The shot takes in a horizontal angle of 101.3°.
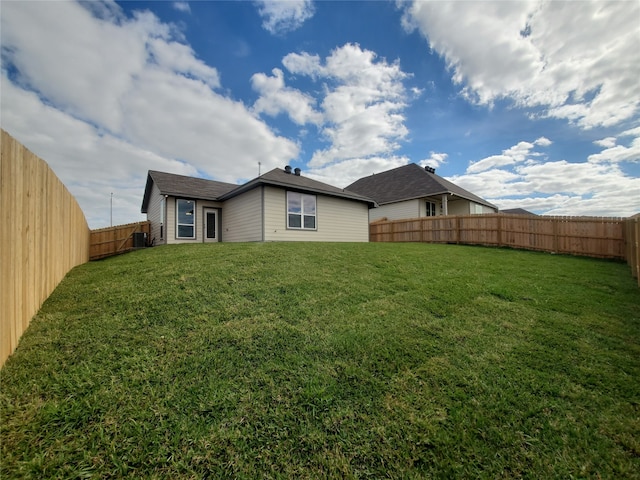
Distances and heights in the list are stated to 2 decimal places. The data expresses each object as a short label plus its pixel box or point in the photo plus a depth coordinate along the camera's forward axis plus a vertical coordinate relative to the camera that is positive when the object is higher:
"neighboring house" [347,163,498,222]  19.66 +3.53
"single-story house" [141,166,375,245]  11.49 +1.66
